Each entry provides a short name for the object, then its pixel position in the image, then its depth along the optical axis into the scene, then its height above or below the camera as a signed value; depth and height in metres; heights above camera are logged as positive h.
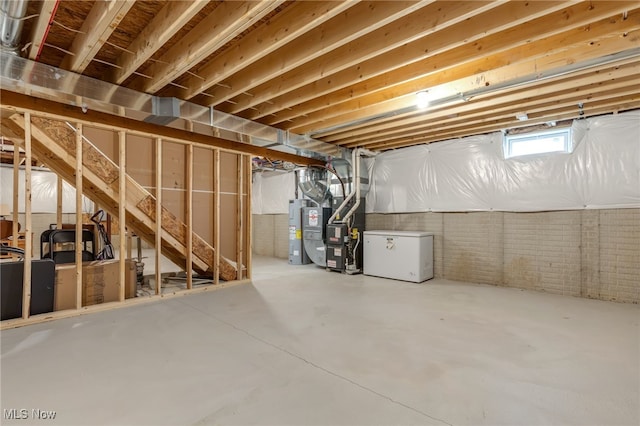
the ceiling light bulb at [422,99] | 3.38 +1.28
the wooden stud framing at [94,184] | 3.20 +0.35
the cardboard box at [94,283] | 3.38 -0.81
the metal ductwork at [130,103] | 2.62 +1.16
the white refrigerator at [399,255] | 4.91 -0.67
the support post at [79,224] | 3.32 -0.12
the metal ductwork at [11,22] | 1.92 +1.30
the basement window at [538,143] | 4.18 +1.02
